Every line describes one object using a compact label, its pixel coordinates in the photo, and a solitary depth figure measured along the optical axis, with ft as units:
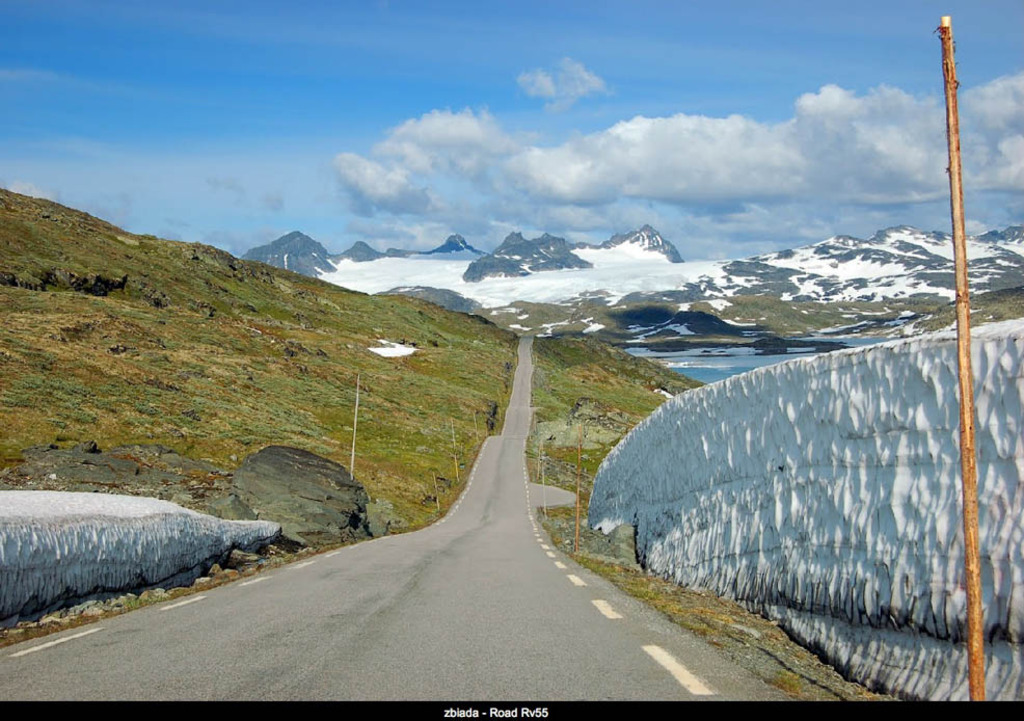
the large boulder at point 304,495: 103.04
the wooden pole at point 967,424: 19.35
